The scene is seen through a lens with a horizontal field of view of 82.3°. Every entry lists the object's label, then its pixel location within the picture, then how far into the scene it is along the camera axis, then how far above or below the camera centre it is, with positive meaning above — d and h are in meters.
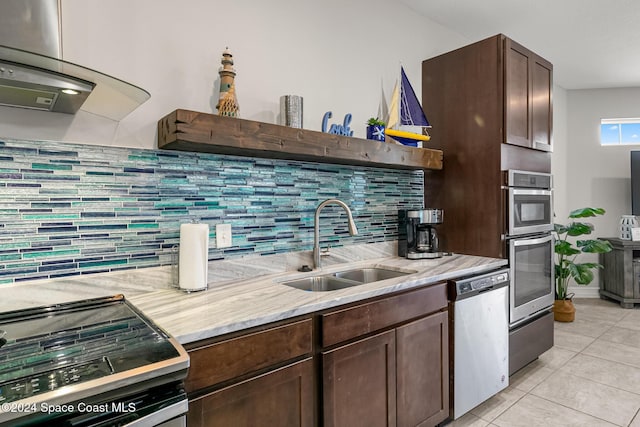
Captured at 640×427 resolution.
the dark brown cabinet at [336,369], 1.16 -0.63
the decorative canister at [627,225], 4.43 -0.30
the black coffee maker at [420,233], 2.42 -0.20
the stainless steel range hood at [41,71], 0.97 +0.39
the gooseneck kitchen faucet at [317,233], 2.05 -0.16
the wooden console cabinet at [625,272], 4.31 -0.86
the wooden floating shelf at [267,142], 1.48 +0.30
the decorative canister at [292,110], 1.90 +0.49
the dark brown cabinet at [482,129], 2.40 +0.51
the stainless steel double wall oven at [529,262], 2.41 -0.43
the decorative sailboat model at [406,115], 2.47 +0.60
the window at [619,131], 4.84 +0.92
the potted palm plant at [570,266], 3.84 -0.70
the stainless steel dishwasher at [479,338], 2.00 -0.79
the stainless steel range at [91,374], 0.76 -0.38
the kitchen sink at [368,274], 2.18 -0.43
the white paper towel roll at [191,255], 1.55 -0.21
